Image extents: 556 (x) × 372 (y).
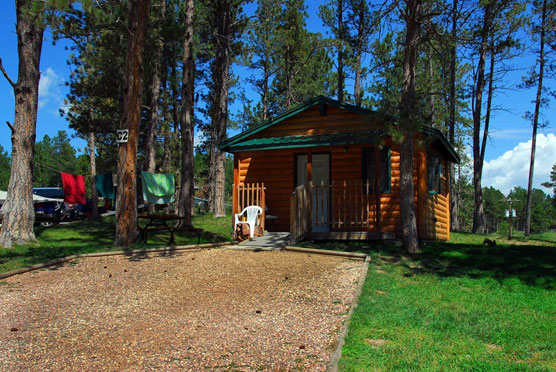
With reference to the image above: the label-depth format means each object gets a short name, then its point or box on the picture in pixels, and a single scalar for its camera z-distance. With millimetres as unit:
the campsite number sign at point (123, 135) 9992
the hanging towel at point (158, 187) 17203
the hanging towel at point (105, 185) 20188
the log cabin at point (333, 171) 10875
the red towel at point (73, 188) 19516
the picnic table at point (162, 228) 10477
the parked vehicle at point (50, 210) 20219
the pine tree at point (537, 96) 21236
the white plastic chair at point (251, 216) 11555
